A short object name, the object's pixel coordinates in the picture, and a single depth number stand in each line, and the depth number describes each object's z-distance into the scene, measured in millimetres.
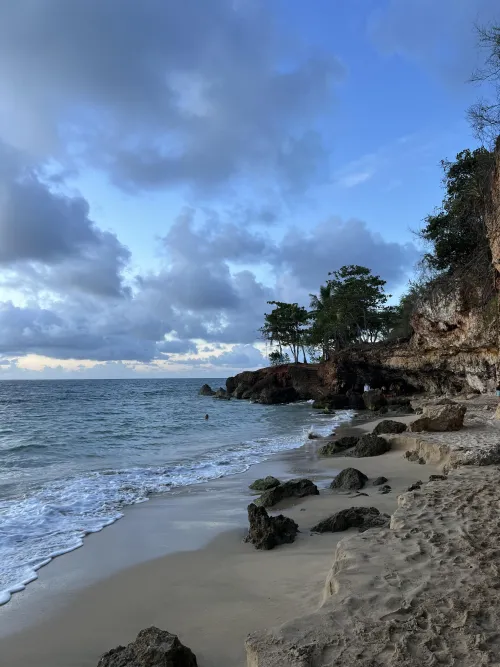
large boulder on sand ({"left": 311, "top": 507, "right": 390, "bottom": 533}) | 6746
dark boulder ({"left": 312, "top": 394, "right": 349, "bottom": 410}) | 33938
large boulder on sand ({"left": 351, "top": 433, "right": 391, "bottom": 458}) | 13183
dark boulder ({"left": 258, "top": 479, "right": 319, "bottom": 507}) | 8799
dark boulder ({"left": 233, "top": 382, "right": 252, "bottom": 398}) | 49688
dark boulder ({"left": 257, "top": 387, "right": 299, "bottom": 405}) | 42031
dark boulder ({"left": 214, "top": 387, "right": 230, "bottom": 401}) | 51956
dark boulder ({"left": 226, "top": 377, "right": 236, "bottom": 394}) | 54775
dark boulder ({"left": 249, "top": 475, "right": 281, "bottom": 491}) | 10147
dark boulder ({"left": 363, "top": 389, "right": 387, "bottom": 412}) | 30639
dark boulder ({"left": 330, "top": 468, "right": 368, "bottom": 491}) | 9500
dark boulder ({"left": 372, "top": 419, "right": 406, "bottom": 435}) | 14758
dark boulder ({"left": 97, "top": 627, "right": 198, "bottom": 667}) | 3454
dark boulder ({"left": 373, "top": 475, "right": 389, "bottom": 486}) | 9700
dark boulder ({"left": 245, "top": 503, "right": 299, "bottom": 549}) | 6496
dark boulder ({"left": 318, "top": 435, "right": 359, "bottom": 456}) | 14461
